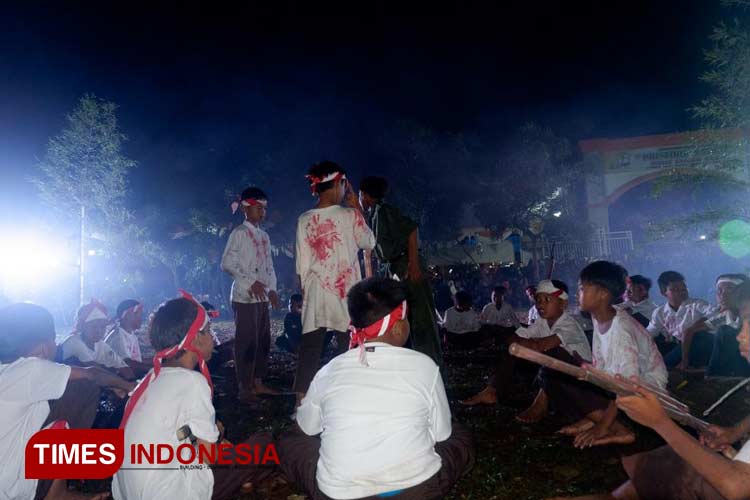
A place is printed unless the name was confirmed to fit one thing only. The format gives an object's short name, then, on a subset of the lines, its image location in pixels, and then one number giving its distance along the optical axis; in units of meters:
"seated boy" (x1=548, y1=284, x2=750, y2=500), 1.82
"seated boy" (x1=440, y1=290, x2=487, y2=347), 9.69
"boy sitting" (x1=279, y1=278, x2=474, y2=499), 2.30
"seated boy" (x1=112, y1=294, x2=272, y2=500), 2.42
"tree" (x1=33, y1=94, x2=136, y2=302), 19.72
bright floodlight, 16.59
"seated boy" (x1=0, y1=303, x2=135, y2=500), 2.75
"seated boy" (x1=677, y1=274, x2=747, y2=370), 6.13
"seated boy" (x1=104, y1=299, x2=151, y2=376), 6.00
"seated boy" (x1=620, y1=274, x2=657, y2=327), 7.51
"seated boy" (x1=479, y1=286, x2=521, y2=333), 10.34
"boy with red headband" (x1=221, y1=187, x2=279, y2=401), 5.73
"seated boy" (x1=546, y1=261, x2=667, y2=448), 3.70
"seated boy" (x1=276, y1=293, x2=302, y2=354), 9.47
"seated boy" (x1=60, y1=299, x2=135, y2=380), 5.52
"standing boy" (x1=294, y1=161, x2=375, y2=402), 4.45
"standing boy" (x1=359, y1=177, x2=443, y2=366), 4.76
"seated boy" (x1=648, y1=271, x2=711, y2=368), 6.52
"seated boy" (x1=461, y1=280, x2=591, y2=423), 4.41
